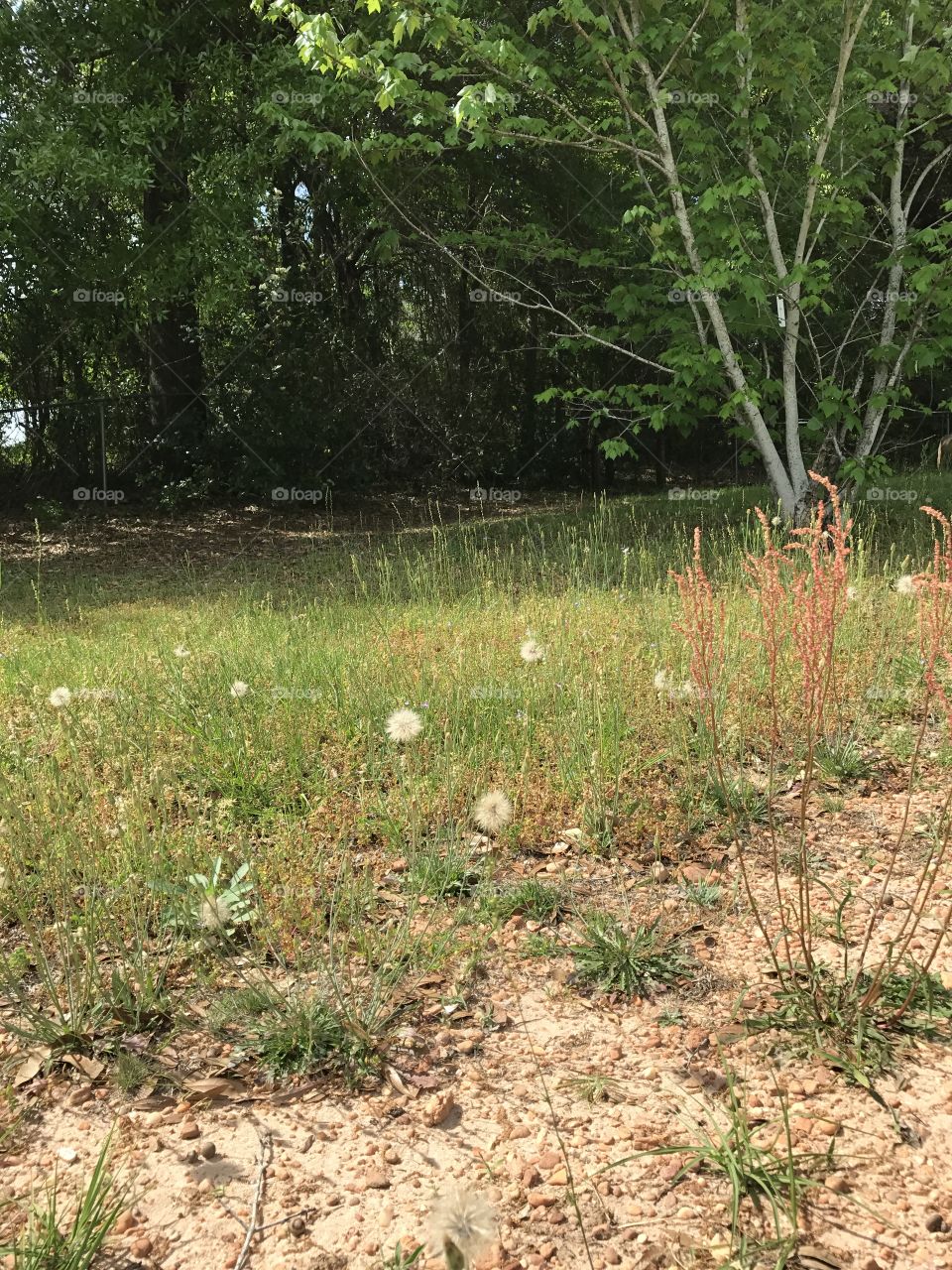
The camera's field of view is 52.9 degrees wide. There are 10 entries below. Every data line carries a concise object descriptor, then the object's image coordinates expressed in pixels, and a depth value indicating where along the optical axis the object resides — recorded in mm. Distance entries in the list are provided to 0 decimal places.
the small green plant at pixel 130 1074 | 2197
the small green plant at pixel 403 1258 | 1640
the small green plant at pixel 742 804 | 3393
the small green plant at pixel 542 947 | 2652
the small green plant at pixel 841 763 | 3744
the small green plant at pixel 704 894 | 2869
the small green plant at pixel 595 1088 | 2088
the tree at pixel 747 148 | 7203
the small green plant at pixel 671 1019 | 2338
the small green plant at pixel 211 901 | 2590
